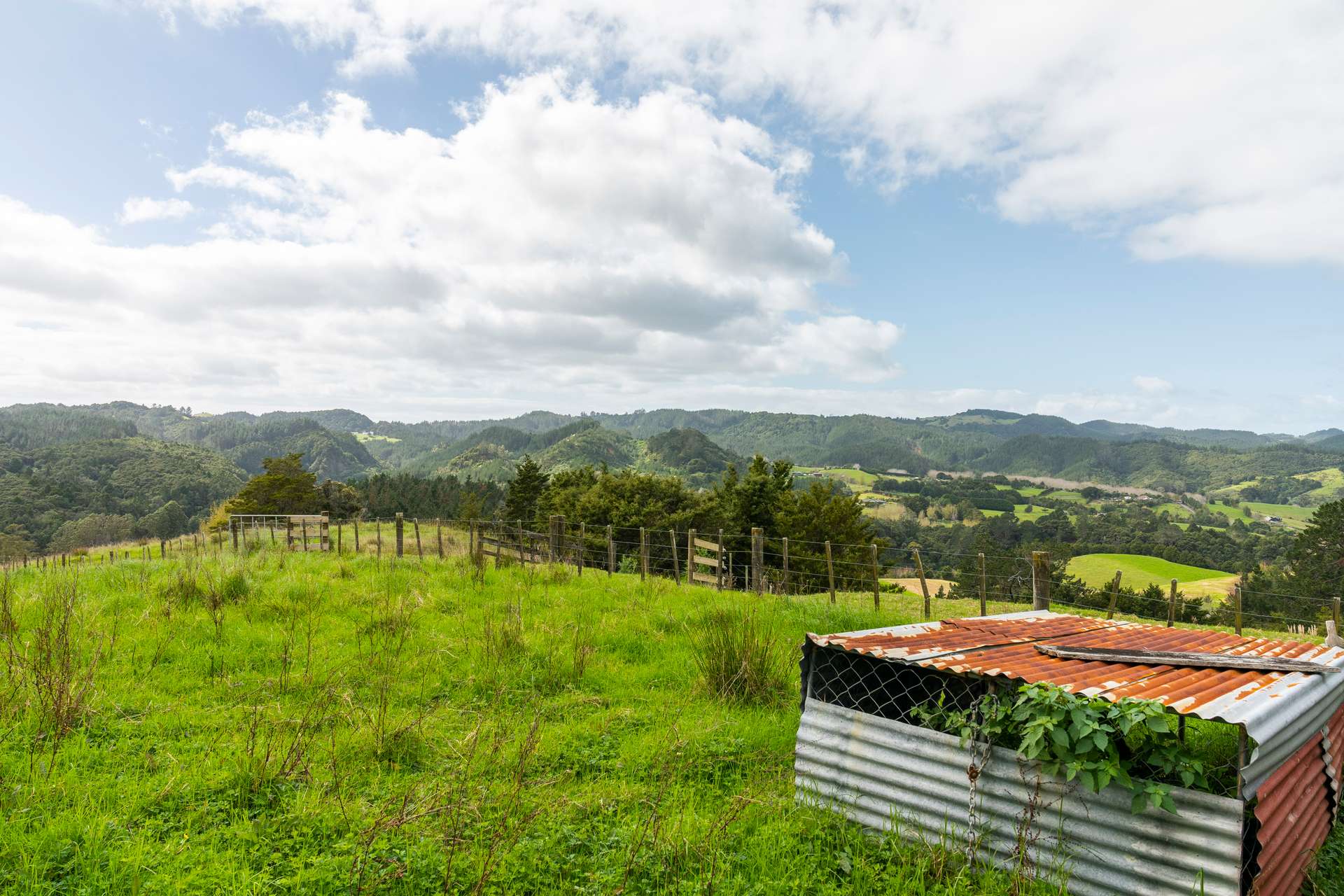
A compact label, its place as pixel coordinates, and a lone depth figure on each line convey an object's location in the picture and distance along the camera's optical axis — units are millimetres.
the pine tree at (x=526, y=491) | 63000
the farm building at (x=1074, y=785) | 3363
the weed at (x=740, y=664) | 6625
